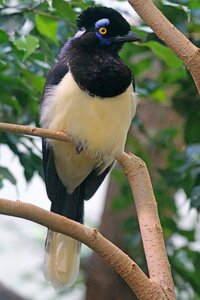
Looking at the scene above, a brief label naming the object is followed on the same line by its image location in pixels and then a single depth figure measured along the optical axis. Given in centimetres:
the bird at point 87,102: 441
